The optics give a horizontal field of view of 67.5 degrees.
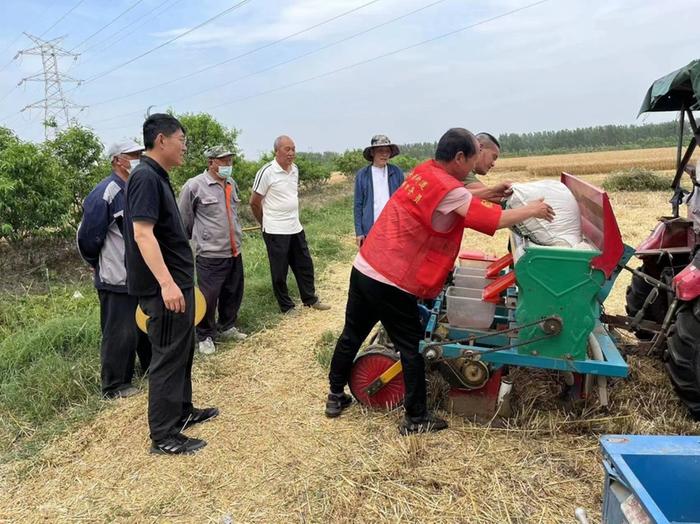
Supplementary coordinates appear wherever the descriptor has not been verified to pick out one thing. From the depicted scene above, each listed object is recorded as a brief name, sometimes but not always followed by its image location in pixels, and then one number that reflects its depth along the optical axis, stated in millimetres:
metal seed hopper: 2699
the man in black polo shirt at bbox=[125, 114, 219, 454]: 2781
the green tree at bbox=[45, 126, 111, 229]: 8930
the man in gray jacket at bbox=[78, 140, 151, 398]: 3762
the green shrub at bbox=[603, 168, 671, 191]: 15773
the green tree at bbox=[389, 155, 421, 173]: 28625
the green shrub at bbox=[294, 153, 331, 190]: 20197
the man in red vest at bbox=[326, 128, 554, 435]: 2652
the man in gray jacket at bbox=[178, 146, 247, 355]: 4660
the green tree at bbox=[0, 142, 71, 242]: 7375
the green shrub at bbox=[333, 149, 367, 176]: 24891
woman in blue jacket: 5227
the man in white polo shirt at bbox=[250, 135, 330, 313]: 5352
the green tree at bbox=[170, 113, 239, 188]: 13289
